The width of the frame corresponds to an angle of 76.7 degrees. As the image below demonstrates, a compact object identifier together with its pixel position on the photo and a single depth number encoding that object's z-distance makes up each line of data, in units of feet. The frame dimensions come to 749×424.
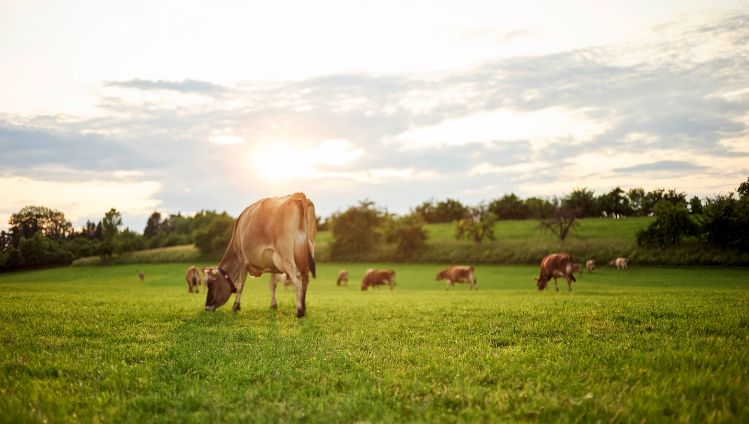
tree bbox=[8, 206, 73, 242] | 206.59
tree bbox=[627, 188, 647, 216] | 311.06
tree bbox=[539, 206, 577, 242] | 236.63
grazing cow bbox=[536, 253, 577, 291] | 104.01
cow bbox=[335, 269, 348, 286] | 178.60
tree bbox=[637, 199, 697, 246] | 192.24
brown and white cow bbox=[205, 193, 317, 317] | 40.50
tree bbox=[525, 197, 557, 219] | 323.84
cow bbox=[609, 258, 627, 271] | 186.39
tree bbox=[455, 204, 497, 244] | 253.24
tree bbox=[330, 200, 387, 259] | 284.82
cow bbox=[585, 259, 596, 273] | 183.93
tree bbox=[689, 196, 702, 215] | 202.28
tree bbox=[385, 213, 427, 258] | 262.26
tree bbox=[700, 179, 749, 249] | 175.01
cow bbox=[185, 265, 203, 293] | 134.43
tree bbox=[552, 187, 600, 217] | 312.50
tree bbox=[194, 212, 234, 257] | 298.15
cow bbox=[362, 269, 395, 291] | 157.99
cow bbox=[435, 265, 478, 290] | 151.43
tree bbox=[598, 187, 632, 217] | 313.73
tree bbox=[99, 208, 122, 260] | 308.60
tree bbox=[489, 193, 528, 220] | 369.50
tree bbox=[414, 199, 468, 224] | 416.30
